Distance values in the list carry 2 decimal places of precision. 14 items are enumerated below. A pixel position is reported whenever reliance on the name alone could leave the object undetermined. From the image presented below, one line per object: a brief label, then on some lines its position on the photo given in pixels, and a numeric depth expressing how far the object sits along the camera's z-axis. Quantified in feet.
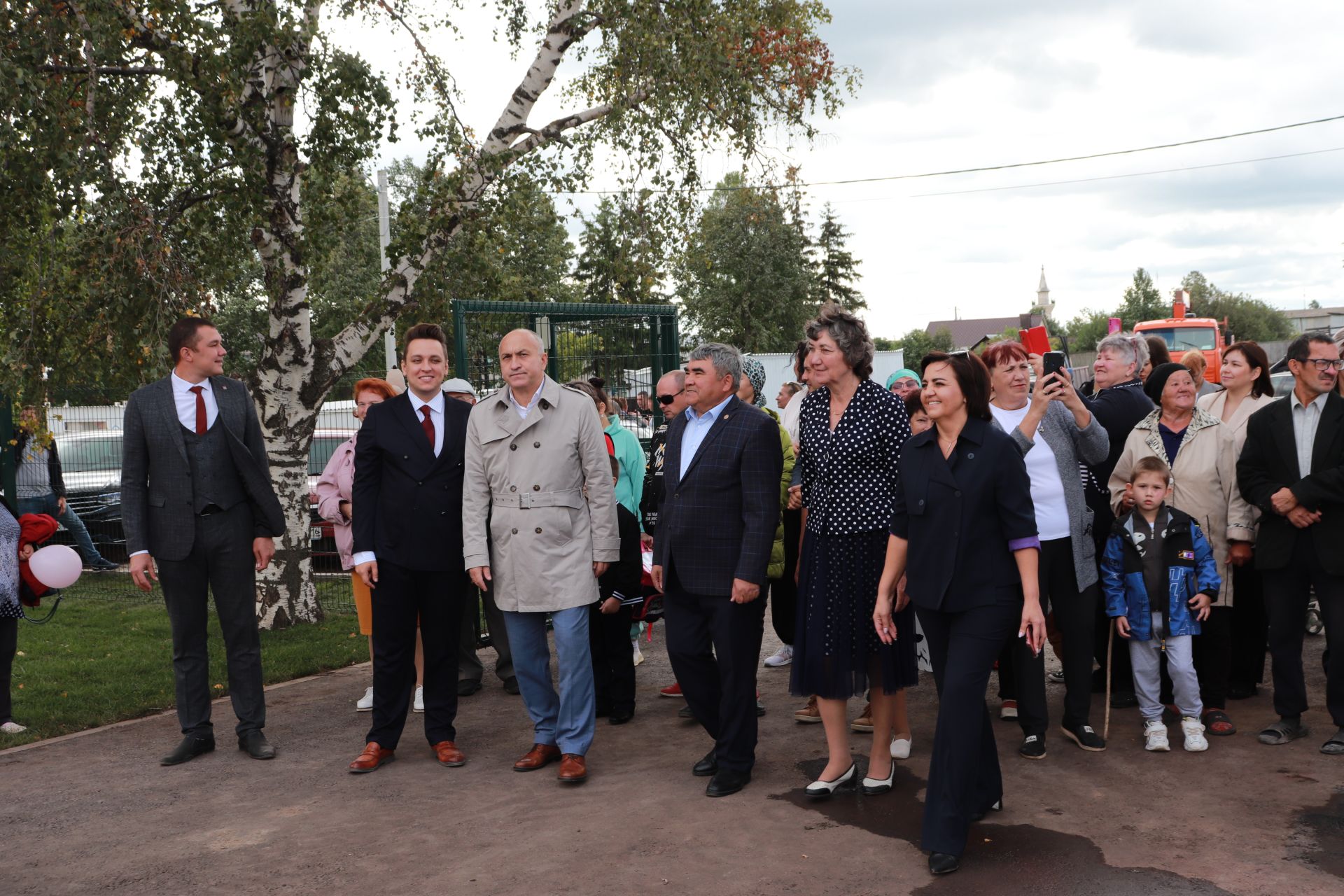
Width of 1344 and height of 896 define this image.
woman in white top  18.40
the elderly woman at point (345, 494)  23.18
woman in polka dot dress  16.48
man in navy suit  19.04
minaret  535.60
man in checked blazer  17.22
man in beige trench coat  18.19
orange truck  96.43
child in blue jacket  18.97
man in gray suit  19.60
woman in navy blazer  14.11
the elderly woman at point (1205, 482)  19.92
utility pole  77.46
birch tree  26.32
